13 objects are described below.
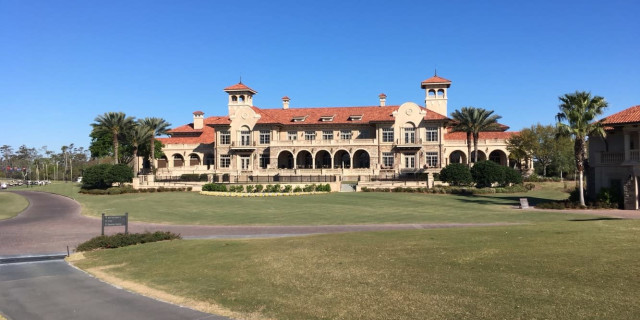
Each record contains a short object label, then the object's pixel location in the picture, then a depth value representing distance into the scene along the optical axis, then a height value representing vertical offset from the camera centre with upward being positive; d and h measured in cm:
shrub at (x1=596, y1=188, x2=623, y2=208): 3247 -208
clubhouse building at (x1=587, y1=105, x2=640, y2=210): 3153 +84
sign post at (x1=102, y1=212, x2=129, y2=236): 2036 -195
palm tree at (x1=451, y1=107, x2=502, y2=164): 5788 +665
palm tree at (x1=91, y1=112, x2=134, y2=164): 6381 +756
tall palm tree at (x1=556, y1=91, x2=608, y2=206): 3325 +364
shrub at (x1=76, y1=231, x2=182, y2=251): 1928 -277
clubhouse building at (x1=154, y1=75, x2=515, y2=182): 6406 +471
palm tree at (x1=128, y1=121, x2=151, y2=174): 6669 +612
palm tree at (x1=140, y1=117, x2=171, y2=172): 6881 +793
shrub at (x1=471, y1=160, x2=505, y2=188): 4891 -23
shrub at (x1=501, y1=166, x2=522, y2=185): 5019 -61
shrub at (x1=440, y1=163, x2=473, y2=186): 5025 -29
